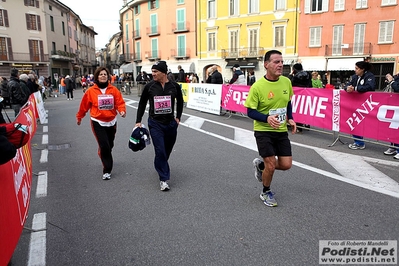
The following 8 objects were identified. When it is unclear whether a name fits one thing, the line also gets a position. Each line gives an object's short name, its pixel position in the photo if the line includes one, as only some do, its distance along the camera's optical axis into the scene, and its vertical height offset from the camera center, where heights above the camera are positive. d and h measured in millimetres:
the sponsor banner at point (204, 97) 12867 -794
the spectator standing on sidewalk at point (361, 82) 6805 -124
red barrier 2512 -1088
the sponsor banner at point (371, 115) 6332 -795
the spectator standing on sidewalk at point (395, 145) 6564 -1416
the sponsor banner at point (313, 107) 7715 -749
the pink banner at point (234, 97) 11177 -672
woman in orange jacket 5363 -488
